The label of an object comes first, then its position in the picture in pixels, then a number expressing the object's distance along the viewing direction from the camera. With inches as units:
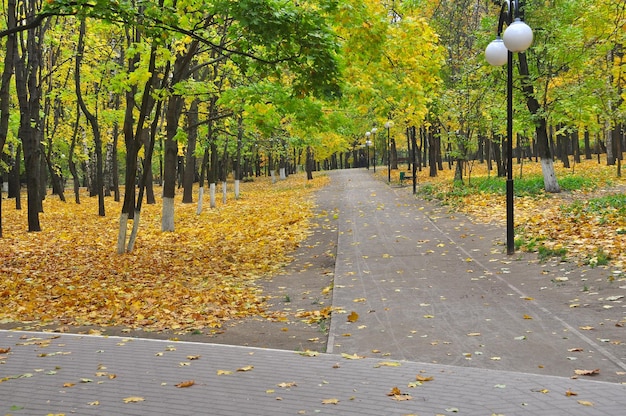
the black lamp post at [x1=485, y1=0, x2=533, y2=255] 456.8
